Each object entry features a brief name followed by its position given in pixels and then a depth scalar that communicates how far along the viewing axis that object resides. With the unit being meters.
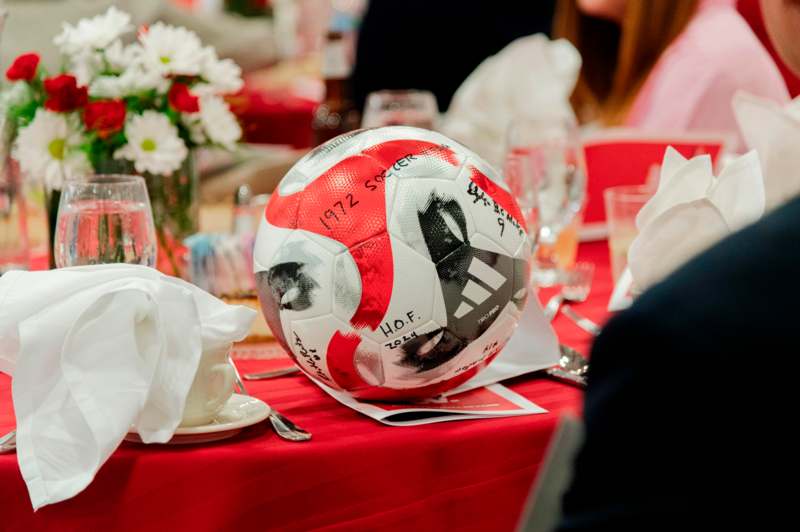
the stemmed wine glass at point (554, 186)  2.34
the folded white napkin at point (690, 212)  1.88
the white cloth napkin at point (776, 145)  1.94
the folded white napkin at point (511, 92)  3.60
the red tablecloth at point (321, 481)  1.79
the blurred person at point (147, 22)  5.51
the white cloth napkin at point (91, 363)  1.77
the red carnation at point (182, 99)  2.24
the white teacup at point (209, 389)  1.83
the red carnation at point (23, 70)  2.21
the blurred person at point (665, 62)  3.52
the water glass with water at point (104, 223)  1.99
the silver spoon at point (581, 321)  2.16
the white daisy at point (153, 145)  2.24
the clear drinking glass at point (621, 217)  2.29
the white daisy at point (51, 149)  2.21
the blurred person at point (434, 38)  4.63
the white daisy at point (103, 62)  2.26
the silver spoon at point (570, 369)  1.98
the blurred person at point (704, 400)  1.26
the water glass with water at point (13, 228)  2.35
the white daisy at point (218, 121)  2.29
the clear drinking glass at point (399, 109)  2.97
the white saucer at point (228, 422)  1.81
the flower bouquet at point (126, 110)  2.22
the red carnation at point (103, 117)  2.22
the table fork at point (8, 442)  1.80
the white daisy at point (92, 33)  2.27
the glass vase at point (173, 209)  2.29
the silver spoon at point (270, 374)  1.98
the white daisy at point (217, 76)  2.29
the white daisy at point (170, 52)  2.26
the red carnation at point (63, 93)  2.20
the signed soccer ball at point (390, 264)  1.83
